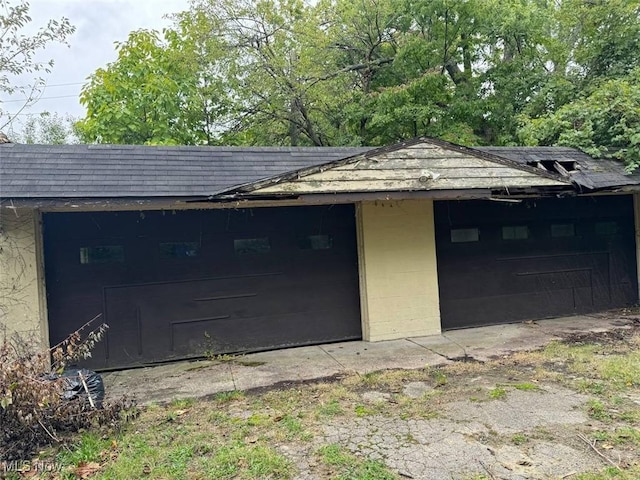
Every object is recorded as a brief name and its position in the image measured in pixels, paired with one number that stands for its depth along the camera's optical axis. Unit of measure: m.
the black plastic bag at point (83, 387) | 3.97
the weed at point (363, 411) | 4.09
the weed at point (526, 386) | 4.56
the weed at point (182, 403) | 4.50
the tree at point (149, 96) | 14.54
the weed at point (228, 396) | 4.63
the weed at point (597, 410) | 3.80
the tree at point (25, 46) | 6.44
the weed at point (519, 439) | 3.42
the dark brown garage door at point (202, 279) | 5.95
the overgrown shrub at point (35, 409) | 3.45
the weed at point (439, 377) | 4.88
